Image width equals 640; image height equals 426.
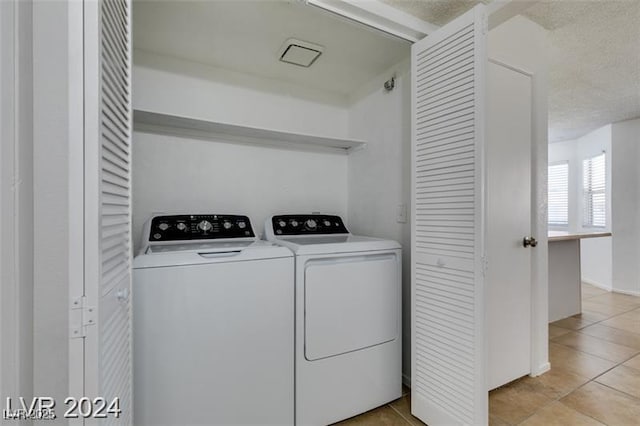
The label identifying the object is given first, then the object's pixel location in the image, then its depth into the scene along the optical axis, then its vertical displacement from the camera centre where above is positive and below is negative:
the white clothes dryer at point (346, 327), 1.64 -0.66
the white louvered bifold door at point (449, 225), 1.44 -0.06
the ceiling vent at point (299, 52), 1.99 +1.10
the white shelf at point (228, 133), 1.95 +0.59
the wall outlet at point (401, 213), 2.16 +0.00
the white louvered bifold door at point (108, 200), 0.73 +0.03
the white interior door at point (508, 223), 1.96 -0.07
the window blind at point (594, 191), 4.87 +0.37
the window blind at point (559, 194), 5.66 +0.37
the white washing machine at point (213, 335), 1.33 -0.58
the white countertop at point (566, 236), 2.90 -0.24
